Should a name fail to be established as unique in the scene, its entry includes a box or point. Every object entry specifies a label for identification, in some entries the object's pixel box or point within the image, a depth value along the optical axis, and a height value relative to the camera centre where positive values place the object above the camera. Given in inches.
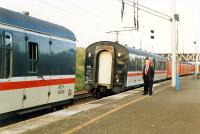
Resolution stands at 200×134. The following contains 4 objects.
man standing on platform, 863.1 -10.6
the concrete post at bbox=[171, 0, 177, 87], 1183.7 +70.4
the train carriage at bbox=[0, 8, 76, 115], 446.6 +7.7
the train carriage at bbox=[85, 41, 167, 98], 981.8 +5.8
